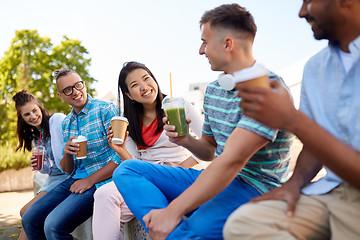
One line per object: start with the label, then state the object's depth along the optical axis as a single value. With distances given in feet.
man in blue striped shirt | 6.19
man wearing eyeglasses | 10.57
